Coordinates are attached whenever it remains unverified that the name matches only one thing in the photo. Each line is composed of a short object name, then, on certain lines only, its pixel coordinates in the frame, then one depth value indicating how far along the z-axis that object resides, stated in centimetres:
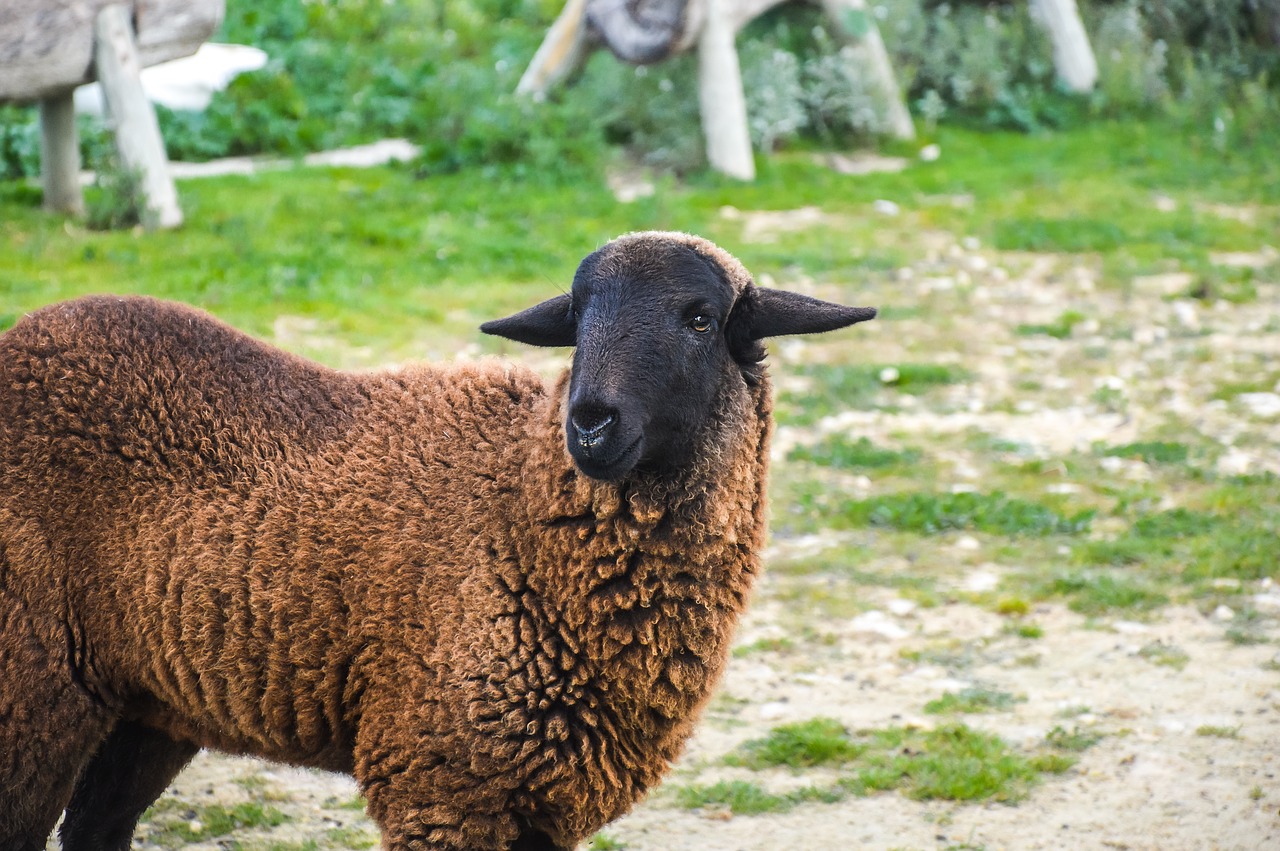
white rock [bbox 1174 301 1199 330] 2141
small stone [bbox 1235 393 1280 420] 1833
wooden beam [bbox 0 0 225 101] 1919
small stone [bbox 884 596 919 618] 1392
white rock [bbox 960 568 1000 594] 1437
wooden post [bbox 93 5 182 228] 2030
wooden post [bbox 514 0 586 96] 2741
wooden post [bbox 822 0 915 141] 2855
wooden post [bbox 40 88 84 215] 2119
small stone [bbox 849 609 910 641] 1352
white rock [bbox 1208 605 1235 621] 1342
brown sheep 770
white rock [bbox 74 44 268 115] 2658
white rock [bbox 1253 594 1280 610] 1359
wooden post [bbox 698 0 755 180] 2591
